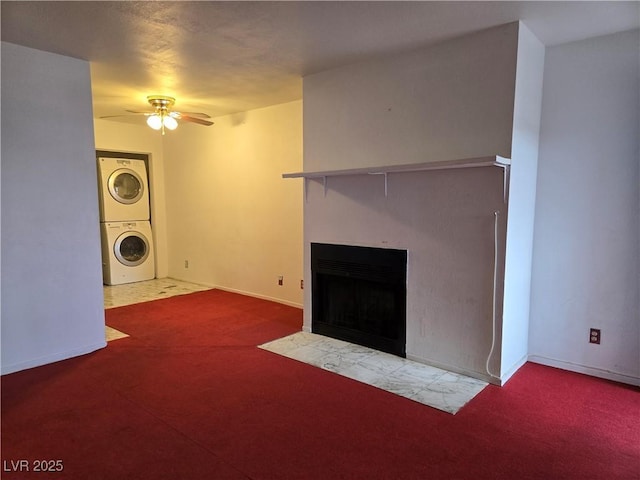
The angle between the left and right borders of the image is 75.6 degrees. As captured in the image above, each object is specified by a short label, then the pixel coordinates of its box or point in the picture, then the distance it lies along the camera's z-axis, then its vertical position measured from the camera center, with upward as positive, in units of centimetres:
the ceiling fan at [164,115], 411 +91
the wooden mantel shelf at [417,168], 252 +26
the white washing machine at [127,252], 609 -71
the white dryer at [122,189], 603 +24
